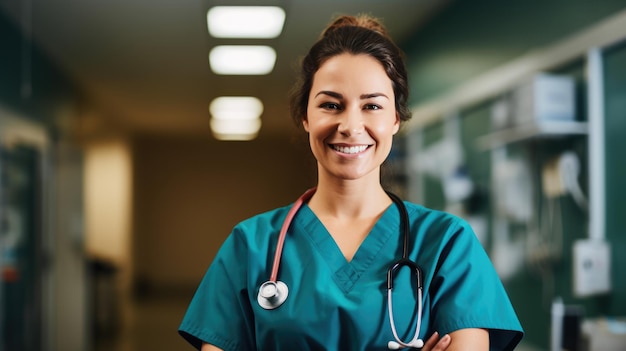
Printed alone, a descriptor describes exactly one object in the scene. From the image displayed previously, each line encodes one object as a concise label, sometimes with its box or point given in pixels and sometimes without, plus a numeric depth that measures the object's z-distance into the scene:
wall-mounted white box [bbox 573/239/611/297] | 2.44
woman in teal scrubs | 1.16
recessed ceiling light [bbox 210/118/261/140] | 8.79
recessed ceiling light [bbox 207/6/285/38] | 3.80
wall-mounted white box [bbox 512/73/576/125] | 2.63
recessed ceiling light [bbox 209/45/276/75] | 4.70
